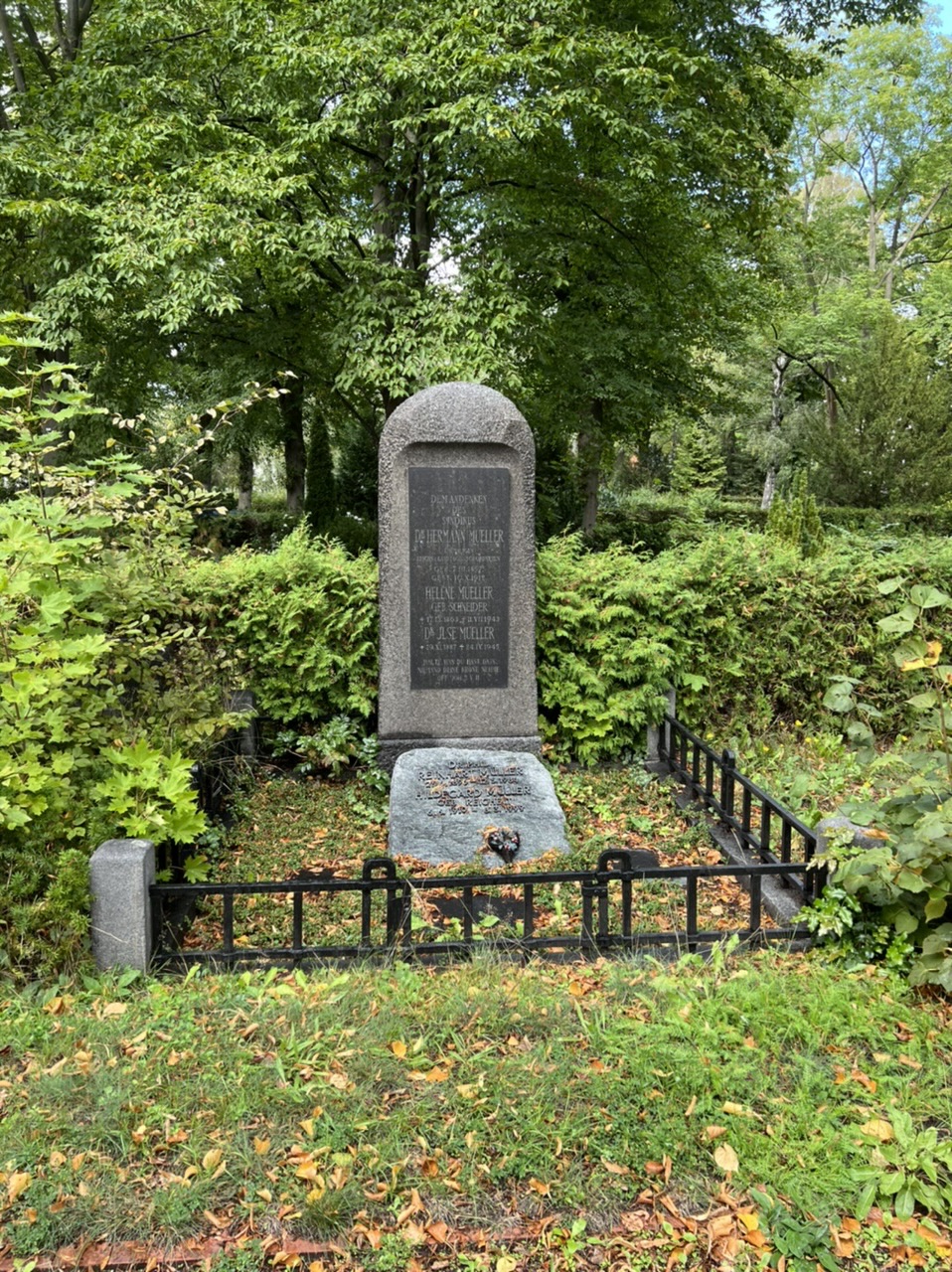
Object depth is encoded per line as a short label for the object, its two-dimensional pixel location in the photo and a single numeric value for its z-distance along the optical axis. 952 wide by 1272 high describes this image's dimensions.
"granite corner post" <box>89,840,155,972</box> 3.73
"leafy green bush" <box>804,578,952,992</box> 3.54
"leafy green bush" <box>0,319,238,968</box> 3.72
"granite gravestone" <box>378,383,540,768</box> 6.44
